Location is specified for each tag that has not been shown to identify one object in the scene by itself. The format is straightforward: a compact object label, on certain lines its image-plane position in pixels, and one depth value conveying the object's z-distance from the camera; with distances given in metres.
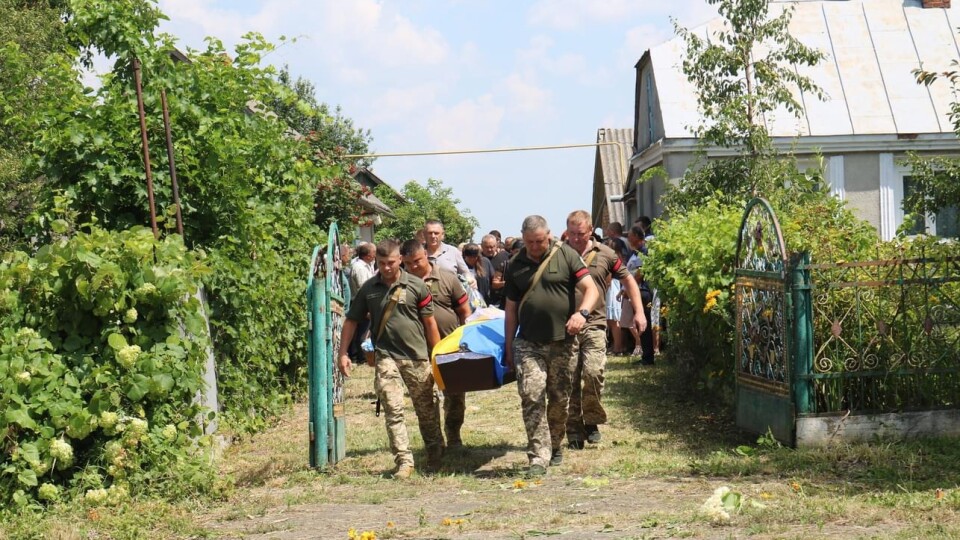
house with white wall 22.86
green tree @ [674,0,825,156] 17.56
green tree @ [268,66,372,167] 49.22
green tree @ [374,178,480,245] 65.88
